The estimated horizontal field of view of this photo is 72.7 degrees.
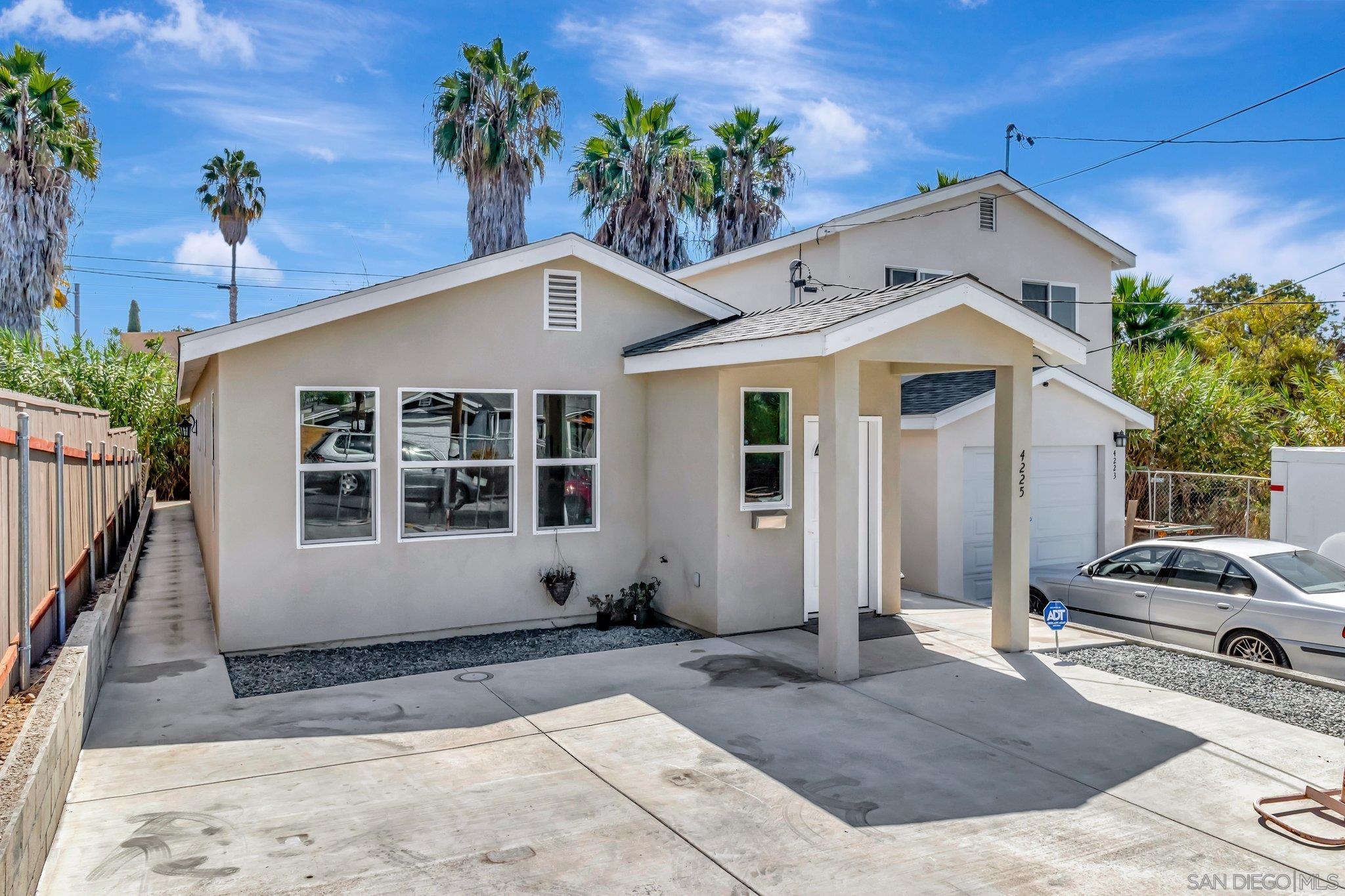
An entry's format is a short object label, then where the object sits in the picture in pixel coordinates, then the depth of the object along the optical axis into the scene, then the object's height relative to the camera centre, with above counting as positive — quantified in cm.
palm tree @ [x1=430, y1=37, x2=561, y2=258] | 2367 +827
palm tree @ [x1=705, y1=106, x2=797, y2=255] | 2561 +770
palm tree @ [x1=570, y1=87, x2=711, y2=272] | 2464 +735
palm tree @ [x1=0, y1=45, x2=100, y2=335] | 2292 +730
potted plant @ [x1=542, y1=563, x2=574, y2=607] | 958 -141
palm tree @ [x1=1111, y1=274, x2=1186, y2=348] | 2111 +316
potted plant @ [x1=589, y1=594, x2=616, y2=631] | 970 -172
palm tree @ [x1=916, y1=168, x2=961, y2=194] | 2264 +670
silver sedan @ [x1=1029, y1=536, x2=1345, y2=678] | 800 -148
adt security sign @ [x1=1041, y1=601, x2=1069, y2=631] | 840 -156
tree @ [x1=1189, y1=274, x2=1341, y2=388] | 2683 +348
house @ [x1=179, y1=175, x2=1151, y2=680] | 811 +1
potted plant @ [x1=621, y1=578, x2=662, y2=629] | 981 -164
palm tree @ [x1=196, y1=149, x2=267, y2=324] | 3572 +1018
